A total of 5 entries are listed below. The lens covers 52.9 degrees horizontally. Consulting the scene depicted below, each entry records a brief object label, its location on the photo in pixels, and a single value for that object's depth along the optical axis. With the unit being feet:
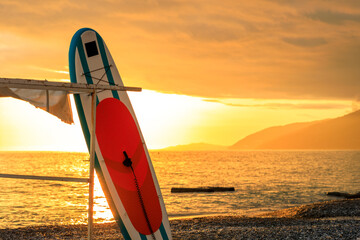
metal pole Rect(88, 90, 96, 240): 20.59
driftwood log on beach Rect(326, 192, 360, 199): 87.20
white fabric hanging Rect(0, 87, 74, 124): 19.76
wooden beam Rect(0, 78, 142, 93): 19.22
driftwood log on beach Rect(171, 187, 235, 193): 114.79
